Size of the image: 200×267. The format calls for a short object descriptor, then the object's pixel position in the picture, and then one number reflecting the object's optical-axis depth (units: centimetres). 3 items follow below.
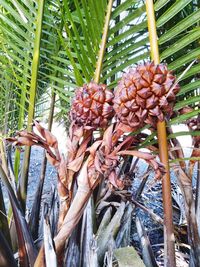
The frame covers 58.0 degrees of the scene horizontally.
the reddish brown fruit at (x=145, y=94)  57
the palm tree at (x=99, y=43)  81
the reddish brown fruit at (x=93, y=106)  63
